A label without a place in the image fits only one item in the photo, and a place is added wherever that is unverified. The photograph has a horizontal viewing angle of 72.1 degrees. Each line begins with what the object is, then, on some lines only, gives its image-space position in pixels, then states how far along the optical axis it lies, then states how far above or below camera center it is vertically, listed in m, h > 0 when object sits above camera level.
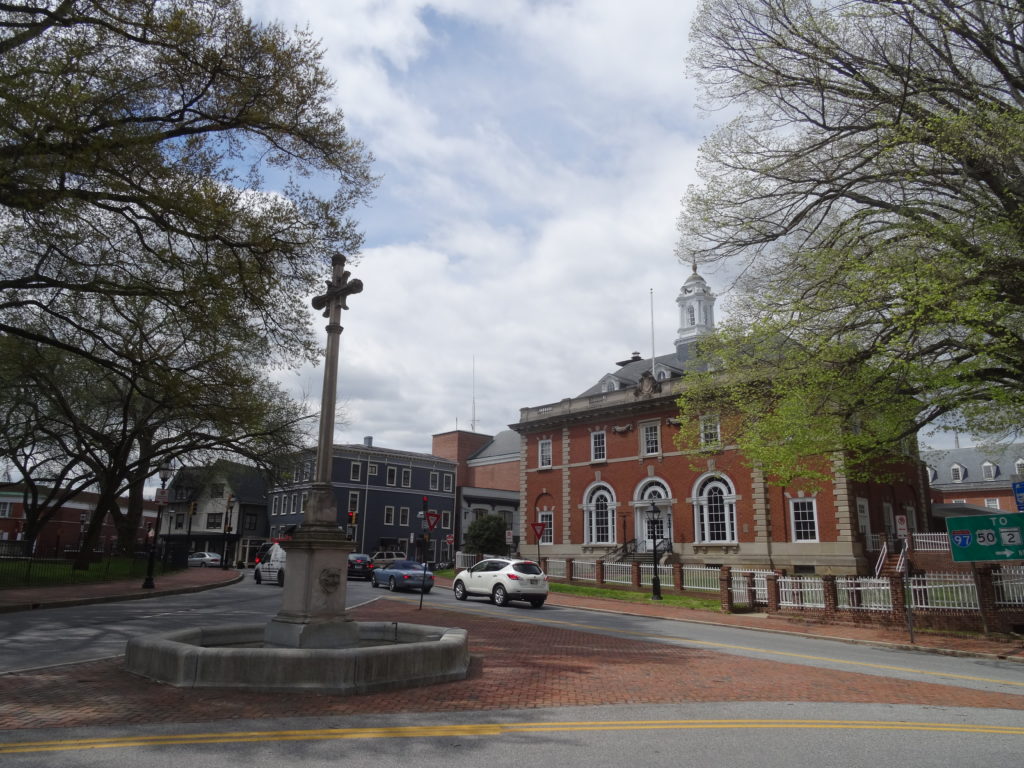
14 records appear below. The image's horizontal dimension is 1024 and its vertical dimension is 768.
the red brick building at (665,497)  34.75 +2.74
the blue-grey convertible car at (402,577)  28.72 -1.36
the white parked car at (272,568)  33.22 -1.22
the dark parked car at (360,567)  36.84 -1.24
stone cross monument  9.66 -0.58
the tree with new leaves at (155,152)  12.73 +7.30
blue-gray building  63.38 +4.32
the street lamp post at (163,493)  26.16 +1.81
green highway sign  17.38 +0.28
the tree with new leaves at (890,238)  15.25 +7.29
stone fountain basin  8.40 -1.50
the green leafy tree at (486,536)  50.44 +0.57
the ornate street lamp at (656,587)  27.41 -1.57
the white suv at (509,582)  23.66 -1.26
